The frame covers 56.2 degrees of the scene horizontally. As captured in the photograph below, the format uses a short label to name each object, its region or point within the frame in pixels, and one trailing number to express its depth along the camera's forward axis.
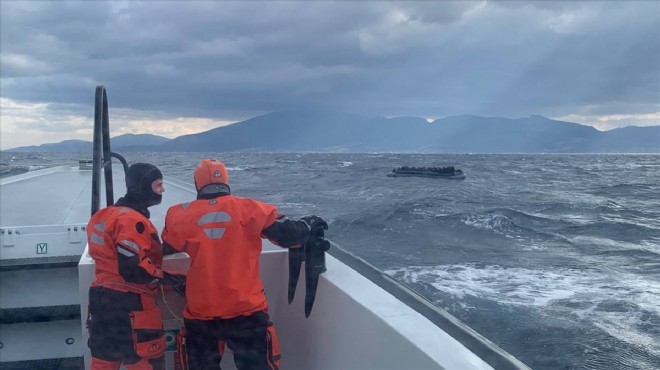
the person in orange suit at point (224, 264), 2.77
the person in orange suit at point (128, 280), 2.74
